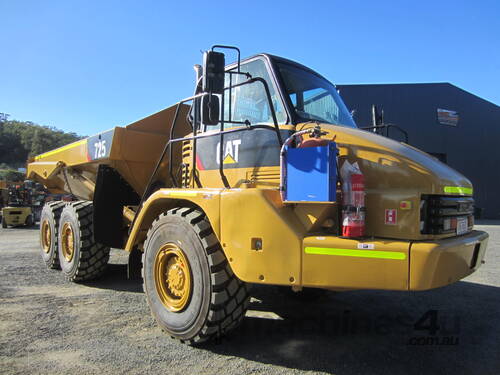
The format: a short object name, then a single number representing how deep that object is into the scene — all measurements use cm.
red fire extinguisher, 284
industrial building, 2302
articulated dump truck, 285
